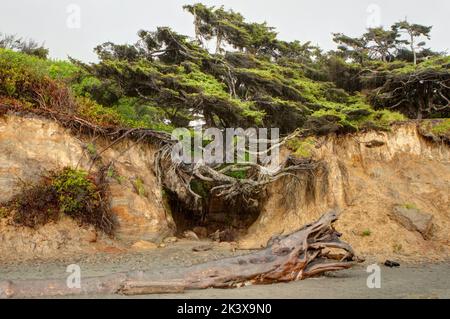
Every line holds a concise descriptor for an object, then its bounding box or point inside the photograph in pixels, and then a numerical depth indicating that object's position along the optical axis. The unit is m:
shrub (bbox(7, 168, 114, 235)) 10.57
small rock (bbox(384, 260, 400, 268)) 10.16
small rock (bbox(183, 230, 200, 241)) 13.88
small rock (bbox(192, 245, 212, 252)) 11.45
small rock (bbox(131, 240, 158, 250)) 11.54
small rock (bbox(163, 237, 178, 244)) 12.47
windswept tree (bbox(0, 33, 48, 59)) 20.46
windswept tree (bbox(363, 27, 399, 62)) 18.34
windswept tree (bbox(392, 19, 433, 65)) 17.38
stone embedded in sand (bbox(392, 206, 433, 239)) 12.70
